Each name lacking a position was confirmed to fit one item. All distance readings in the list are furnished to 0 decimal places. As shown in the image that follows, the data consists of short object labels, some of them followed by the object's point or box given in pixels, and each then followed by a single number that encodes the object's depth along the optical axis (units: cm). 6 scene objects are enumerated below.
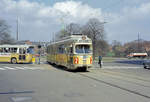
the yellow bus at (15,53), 3262
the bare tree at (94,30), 5253
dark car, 2854
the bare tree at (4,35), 6528
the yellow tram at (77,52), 1970
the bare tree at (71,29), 5966
